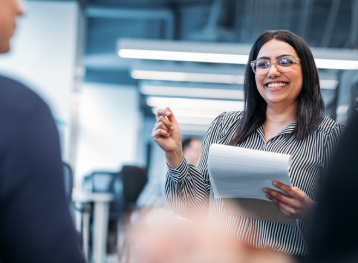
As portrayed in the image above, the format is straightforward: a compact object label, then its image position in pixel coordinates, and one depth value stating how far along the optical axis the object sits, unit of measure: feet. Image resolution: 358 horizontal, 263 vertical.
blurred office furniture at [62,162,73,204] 9.27
